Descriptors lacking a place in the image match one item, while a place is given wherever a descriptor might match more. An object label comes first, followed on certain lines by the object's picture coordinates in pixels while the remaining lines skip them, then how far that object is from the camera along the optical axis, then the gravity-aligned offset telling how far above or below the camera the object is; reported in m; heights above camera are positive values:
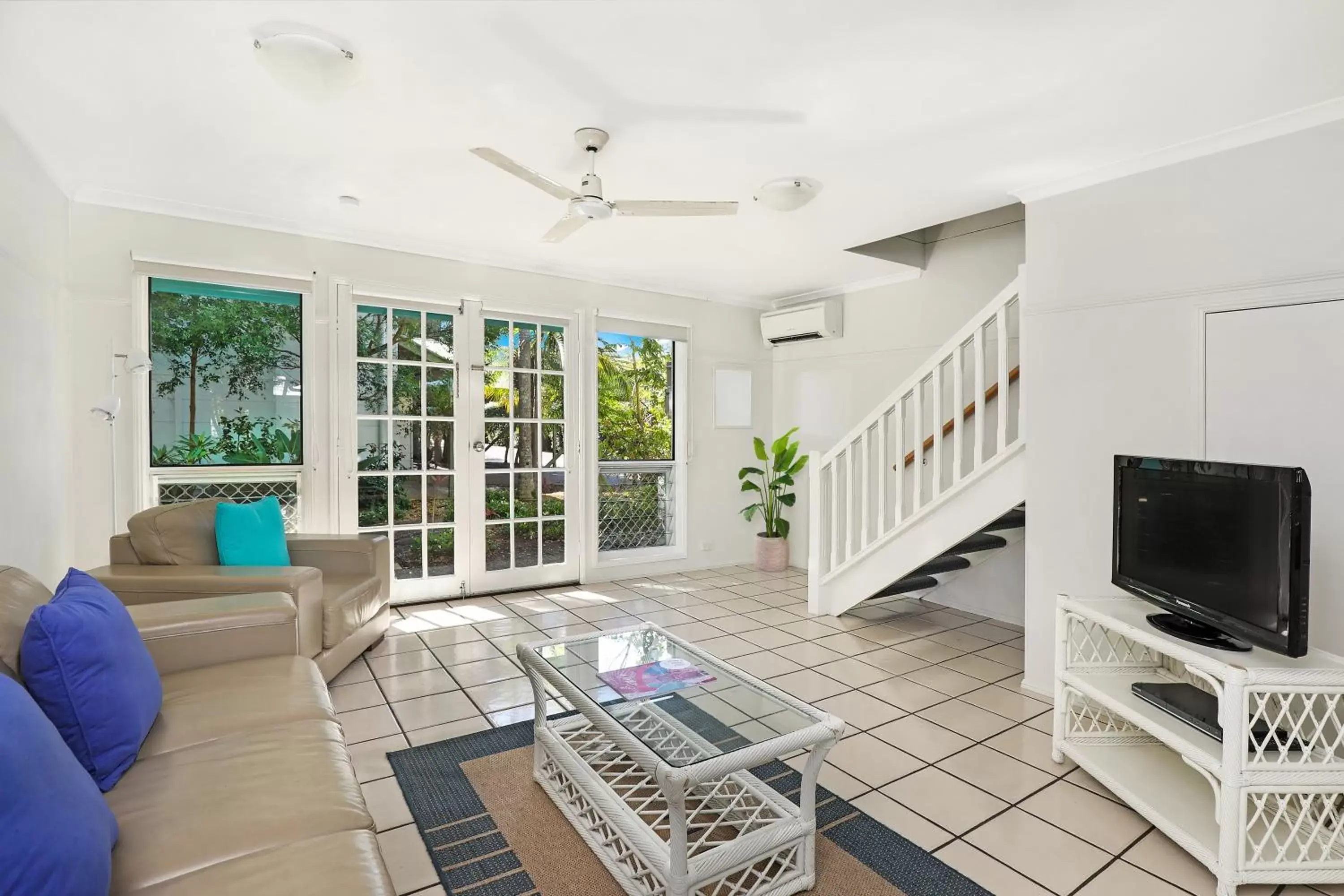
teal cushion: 3.09 -0.45
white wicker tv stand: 1.77 -0.92
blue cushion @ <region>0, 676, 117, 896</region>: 0.94 -0.56
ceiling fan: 2.65 +1.00
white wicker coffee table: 1.67 -1.02
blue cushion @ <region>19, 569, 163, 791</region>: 1.46 -0.54
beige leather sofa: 1.19 -0.74
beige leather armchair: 2.73 -0.58
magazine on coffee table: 2.11 -0.77
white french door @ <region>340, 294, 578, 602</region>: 4.34 -0.01
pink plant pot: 5.81 -0.96
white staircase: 3.51 -0.17
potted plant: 5.61 -0.48
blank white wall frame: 5.92 +0.39
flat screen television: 1.91 -0.34
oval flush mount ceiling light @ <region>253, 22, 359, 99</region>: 2.02 +1.17
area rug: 1.81 -1.17
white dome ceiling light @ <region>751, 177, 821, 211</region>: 3.16 +1.19
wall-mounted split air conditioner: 5.48 +1.00
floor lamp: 2.97 +0.17
